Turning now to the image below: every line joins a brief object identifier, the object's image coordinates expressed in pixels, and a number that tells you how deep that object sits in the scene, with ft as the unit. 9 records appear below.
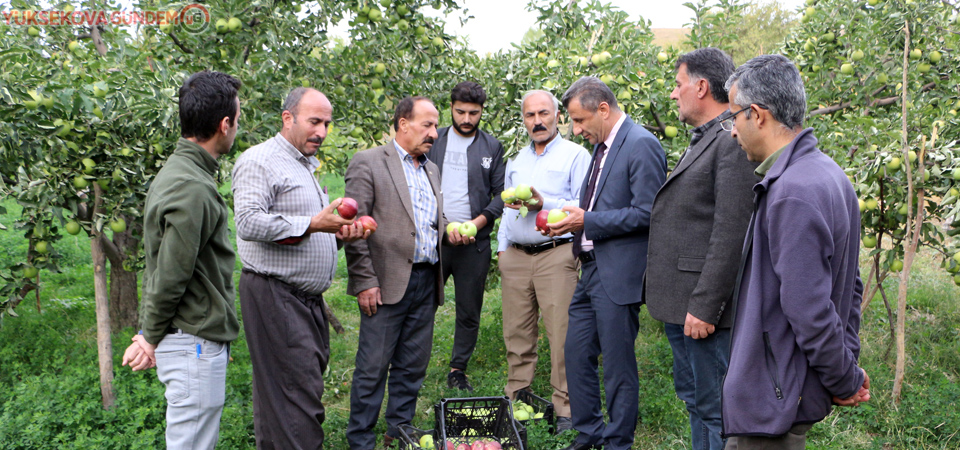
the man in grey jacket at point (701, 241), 9.15
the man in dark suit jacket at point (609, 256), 11.89
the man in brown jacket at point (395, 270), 13.19
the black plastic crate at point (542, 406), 13.78
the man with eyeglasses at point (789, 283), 6.40
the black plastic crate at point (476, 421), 12.39
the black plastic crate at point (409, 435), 12.28
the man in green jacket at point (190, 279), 8.62
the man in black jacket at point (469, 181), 15.85
